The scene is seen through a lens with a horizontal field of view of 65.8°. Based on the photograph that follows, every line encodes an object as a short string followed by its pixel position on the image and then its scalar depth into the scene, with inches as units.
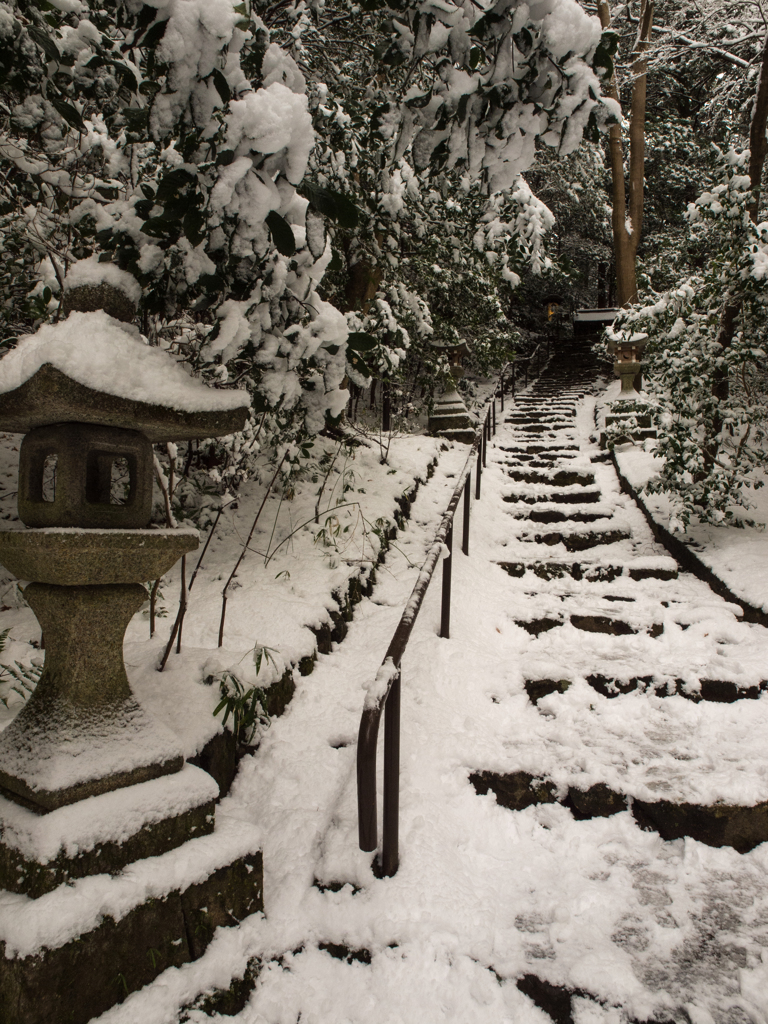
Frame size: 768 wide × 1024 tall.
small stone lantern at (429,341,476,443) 322.3
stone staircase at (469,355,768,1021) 88.3
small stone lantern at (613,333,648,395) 315.3
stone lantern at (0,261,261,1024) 58.5
